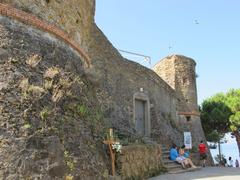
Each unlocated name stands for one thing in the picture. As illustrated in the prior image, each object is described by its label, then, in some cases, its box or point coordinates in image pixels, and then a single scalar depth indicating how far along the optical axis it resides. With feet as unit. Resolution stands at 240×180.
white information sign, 36.37
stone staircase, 22.25
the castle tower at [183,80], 41.16
